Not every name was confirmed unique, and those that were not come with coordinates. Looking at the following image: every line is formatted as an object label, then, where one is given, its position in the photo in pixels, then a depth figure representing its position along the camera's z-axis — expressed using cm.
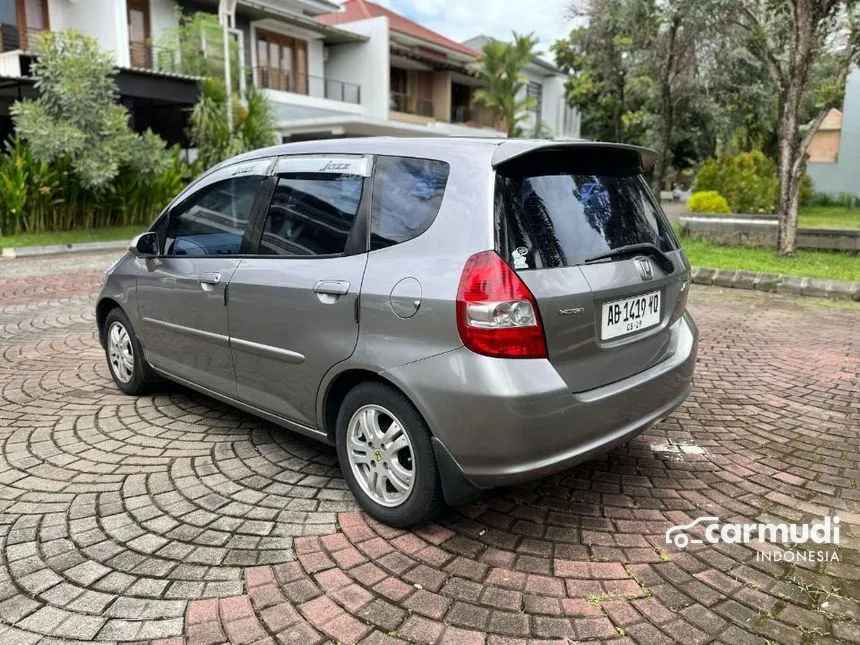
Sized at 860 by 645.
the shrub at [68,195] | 1420
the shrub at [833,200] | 2406
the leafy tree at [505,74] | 3381
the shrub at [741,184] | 1650
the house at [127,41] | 1686
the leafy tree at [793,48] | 1044
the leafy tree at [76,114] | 1388
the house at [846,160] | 2500
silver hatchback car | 256
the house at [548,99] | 4197
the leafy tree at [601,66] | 1938
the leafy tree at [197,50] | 1902
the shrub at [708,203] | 1545
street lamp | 1722
